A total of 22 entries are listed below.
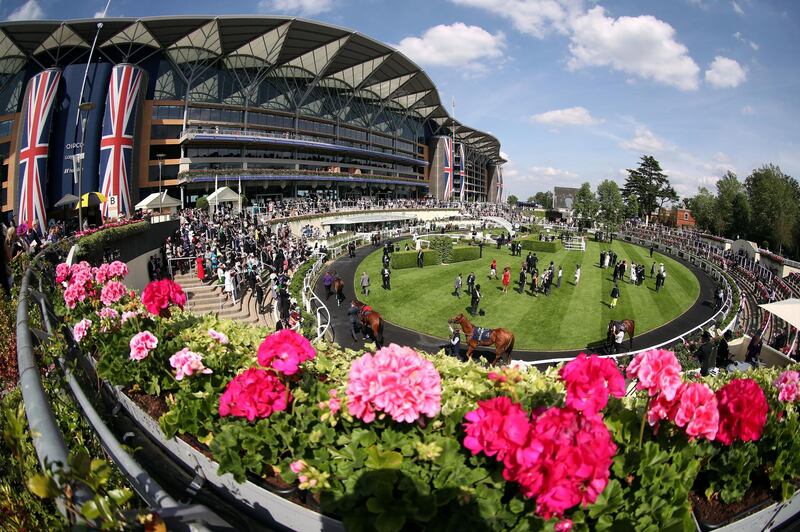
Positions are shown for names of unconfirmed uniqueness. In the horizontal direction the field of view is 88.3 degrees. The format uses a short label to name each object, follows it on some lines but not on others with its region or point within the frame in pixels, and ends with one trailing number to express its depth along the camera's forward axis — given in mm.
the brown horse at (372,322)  14289
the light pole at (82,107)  17681
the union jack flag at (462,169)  100900
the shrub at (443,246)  29047
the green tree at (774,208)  48844
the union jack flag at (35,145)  36750
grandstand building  38750
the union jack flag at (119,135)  39938
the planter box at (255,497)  2846
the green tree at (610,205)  56406
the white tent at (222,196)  31609
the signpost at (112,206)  25072
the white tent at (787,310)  11859
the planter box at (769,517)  3555
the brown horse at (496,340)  12836
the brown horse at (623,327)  14898
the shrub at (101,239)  11188
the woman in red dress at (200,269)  17094
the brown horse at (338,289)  19611
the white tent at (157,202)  26453
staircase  15359
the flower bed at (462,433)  2318
